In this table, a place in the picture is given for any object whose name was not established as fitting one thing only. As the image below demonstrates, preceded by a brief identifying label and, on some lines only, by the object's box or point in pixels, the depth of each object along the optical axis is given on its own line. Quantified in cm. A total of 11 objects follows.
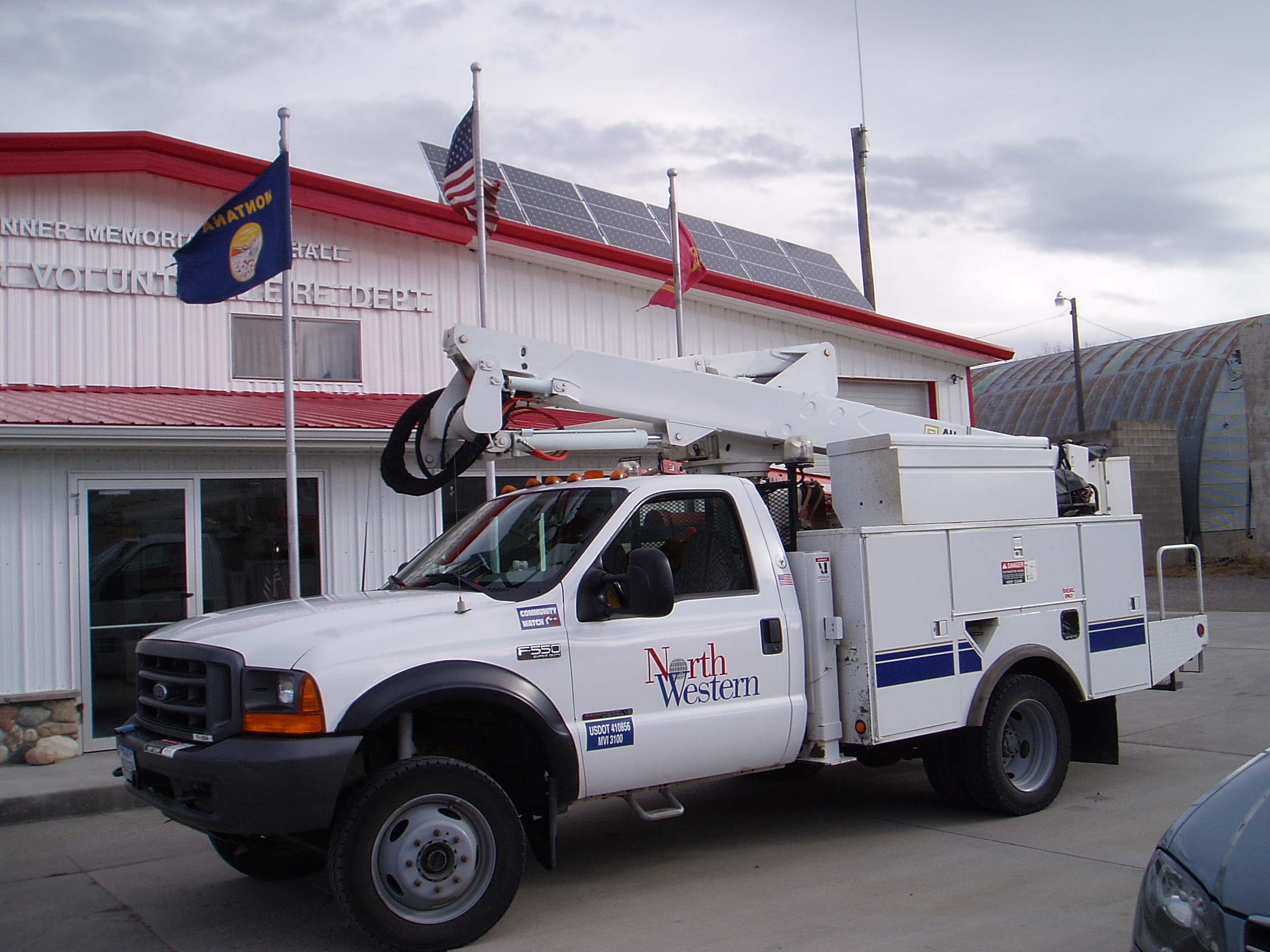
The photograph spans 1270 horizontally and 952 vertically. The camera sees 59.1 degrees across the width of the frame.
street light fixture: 3306
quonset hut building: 2456
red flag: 1290
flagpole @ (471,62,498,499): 1091
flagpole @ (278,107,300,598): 944
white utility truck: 477
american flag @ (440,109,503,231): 1112
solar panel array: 1477
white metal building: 966
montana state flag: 942
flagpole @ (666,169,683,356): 1245
